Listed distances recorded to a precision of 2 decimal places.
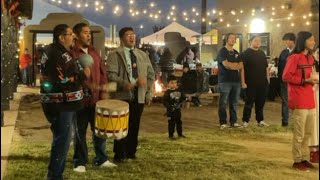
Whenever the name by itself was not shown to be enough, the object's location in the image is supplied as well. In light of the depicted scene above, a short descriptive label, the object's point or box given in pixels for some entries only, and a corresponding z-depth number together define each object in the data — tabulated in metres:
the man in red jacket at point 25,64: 22.78
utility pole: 33.66
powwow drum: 6.66
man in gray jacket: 7.38
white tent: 29.70
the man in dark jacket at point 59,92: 5.81
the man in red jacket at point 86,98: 6.83
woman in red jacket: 6.98
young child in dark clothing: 9.77
